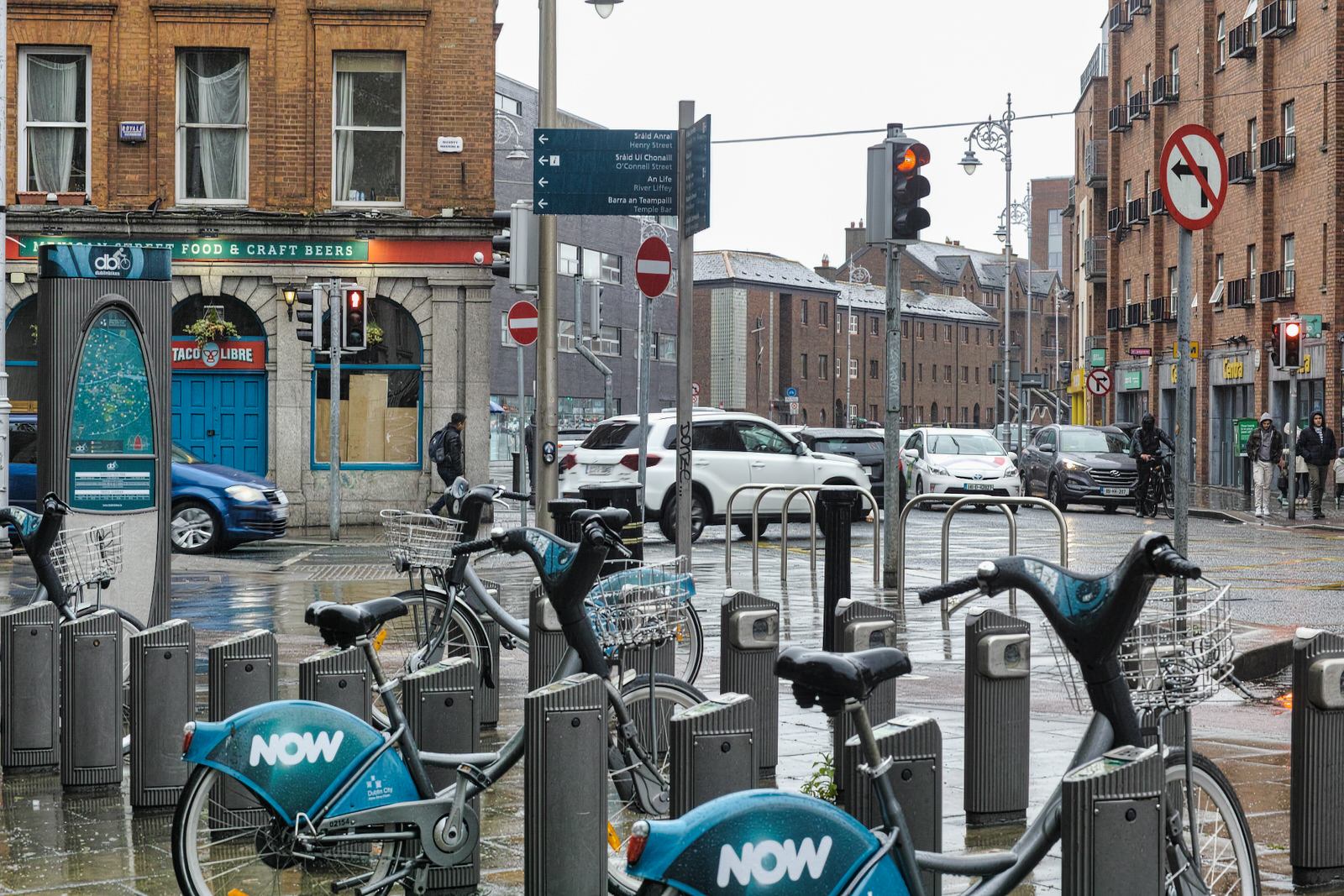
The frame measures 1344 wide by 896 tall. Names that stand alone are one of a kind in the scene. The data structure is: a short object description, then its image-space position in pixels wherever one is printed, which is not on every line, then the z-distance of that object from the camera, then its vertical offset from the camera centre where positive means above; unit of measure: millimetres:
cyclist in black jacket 26891 -518
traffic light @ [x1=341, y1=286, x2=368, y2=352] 21688 +1491
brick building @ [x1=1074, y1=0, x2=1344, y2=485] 34594 +5688
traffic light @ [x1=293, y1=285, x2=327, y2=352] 21594 +1515
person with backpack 23875 -408
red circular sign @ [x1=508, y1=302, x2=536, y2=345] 21547 +1412
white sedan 28953 -796
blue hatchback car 18641 -1003
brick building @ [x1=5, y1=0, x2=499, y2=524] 25562 +3883
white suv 20562 -556
